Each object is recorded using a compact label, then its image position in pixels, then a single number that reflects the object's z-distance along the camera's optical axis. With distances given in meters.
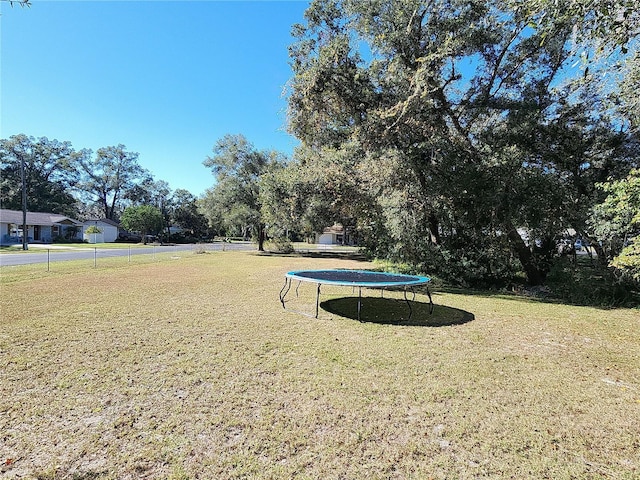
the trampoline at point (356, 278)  5.59
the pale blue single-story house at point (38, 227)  30.98
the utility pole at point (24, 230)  22.41
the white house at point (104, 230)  37.56
